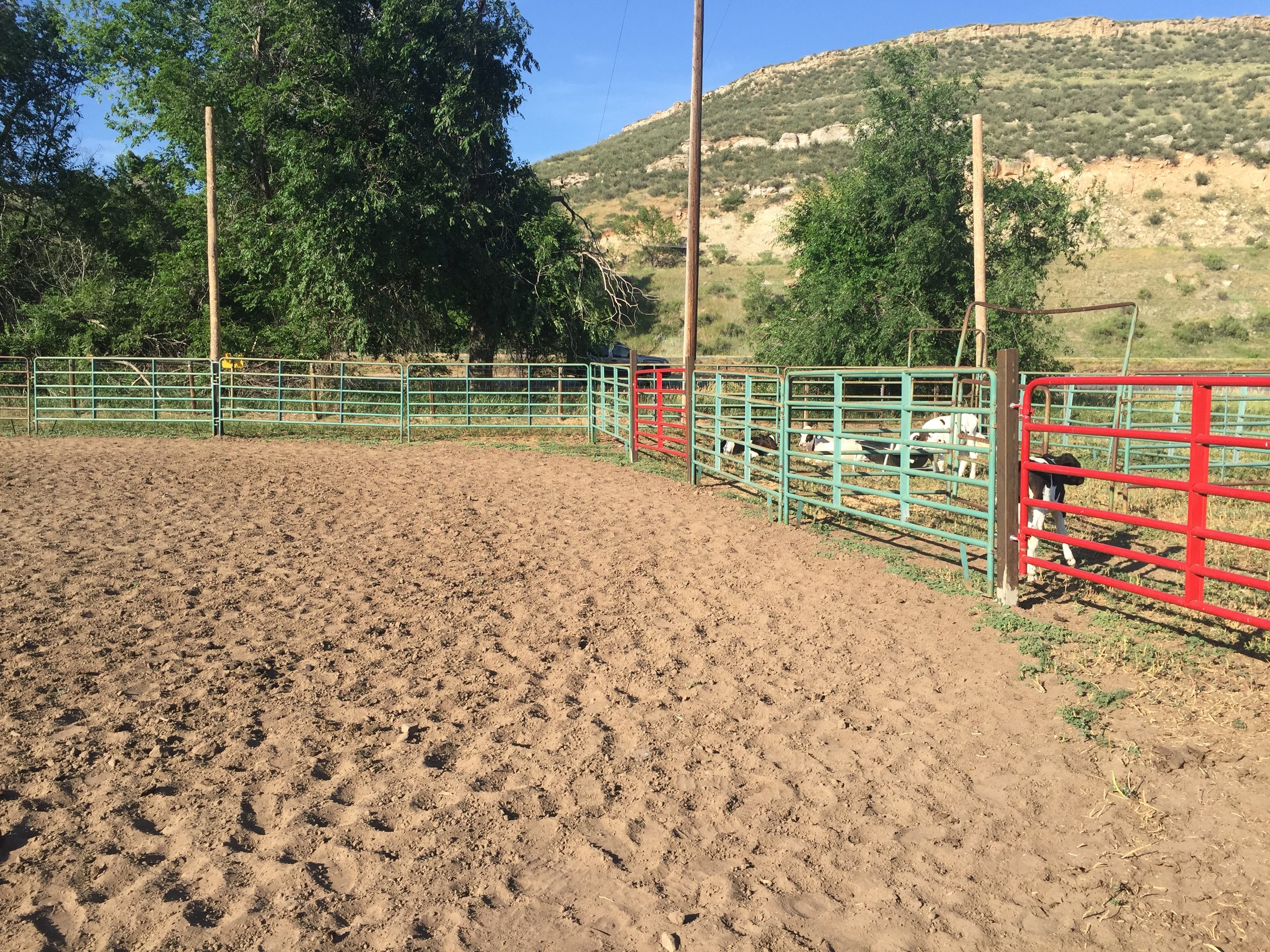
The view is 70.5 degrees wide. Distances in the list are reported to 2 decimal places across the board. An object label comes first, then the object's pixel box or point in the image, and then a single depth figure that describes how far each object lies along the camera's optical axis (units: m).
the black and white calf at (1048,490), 6.66
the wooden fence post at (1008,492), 6.04
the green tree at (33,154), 27.36
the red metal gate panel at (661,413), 13.23
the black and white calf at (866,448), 11.88
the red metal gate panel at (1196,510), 4.52
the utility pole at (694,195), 14.81
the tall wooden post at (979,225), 14.75
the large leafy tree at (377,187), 20.17
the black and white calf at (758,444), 14.18
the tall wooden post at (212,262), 19.39
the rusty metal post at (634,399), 14.48
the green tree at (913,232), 21.42
